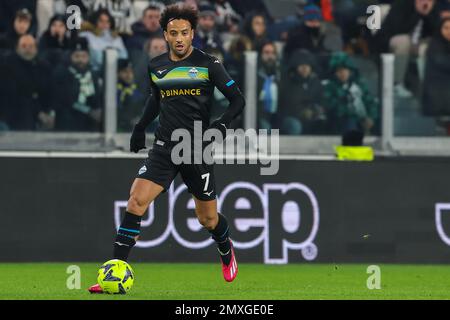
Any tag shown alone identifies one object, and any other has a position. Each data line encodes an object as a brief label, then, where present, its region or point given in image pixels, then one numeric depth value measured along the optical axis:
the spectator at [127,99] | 14.16
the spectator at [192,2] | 15.35
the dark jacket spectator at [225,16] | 15.34
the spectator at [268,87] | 14.33
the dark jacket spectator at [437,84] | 14.59
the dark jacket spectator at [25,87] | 13.99
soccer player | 9.96
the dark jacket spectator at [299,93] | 14.39
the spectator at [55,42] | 14.07
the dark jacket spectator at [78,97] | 14.10
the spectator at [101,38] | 14.16
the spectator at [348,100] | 14.41
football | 9.60
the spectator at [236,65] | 14.24
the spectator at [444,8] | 15.24
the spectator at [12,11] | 14.29
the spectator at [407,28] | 14.88
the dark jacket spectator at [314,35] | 14.78
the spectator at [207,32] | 14.68
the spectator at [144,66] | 14.20
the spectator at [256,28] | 14.85
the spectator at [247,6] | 15.47
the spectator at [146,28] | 14.73
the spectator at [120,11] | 15.05
